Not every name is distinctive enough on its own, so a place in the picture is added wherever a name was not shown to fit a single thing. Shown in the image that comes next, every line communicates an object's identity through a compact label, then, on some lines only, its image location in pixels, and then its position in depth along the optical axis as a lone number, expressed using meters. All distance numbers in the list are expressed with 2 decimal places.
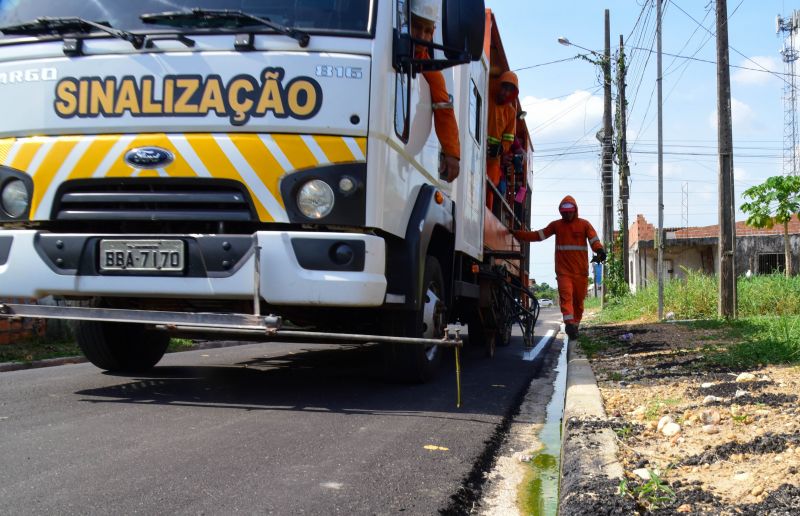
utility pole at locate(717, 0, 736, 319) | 11.79
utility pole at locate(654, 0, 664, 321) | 13.41
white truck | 4.21
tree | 18.58
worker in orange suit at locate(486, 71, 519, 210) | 8.24
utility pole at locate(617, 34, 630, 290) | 22.30
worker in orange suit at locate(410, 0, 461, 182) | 4.88
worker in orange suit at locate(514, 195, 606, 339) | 9.43
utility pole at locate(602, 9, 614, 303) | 23.56
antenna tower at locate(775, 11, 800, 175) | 46.41
